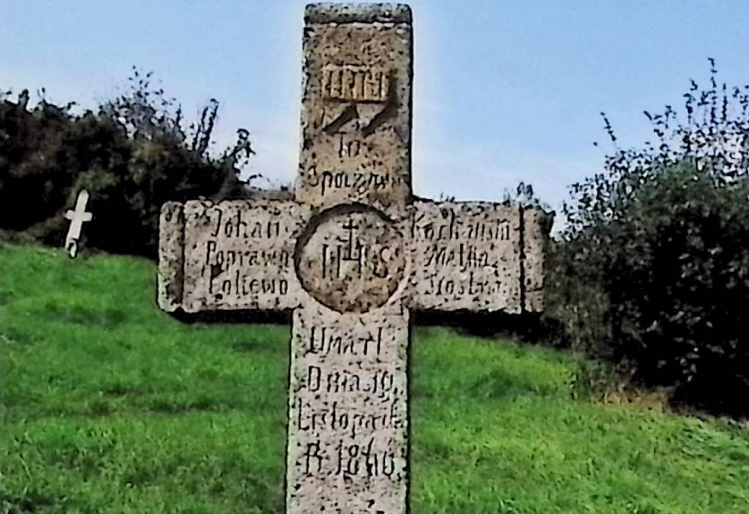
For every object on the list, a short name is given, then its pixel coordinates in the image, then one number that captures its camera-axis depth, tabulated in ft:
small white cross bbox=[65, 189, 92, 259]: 62.03
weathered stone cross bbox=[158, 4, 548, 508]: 16.38
